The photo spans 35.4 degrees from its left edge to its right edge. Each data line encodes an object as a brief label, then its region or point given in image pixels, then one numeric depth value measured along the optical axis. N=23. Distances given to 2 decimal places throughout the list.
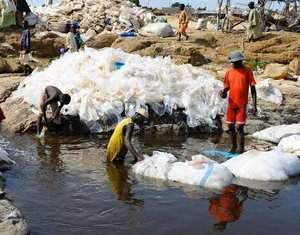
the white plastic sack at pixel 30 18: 16.60
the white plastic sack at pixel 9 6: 15.61
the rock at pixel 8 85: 9.36
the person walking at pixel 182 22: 15.15
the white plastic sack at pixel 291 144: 6.43
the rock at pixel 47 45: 15.04
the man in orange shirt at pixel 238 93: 6.33
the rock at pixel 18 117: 7.78
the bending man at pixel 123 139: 5.76
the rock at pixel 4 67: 11.20
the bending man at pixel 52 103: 7.38
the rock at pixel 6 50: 14.19
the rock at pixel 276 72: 10.72
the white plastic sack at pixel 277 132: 7.34
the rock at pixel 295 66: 11.73
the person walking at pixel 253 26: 14.12
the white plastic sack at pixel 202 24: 21.70
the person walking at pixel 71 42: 11.86
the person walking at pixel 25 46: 11.96
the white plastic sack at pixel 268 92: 8.86
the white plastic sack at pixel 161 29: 16.77
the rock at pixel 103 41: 14.88
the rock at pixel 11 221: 3.46
